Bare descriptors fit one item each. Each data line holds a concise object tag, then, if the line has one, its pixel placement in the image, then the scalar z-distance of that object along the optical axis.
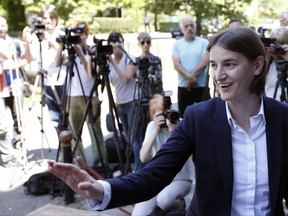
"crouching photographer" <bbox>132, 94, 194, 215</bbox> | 3.40
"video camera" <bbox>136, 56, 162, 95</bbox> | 4.05
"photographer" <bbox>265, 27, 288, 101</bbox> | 3.80
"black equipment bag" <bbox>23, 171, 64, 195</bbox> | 4.28
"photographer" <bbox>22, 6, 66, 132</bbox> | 4.57
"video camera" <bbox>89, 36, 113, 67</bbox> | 3.98
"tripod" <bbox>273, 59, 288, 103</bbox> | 3.86
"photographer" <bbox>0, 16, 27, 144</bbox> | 4.81
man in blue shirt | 5.00
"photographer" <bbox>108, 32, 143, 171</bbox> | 4.33
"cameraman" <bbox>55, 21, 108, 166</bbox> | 4.36
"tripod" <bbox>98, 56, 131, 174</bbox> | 4.04
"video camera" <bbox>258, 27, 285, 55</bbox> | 3.80
